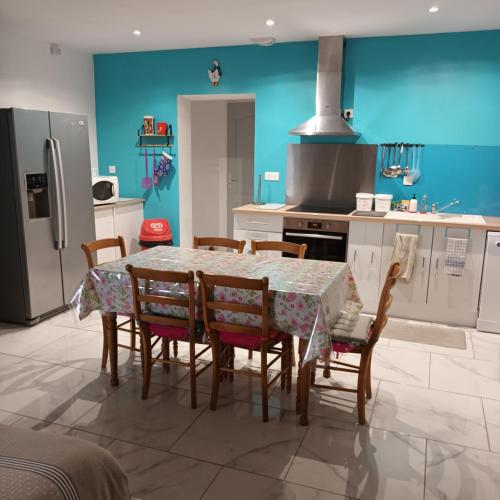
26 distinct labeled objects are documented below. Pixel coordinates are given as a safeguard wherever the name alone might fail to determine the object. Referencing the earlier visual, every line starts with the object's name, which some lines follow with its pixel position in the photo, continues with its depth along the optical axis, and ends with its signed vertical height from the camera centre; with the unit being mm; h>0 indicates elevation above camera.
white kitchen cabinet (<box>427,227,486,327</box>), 4113 -1036
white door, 6551 +54
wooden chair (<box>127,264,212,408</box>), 2639 -895
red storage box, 5555 -849
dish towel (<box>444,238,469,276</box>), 4117 -782
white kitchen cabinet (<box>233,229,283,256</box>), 4715 -739
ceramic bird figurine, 5230 +883
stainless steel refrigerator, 3896 -431
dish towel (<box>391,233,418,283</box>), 4215 -777
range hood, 4594 +620
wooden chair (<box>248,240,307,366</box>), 3408 -606
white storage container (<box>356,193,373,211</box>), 4699 -389
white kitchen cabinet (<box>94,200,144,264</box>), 5152 -723
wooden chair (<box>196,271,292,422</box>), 2496 -883
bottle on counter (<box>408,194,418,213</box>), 4636 -424
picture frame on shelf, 5598 +356
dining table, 2514 -722
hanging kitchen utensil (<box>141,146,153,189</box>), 5805 -287
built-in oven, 4465 -692
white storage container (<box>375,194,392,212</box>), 4677 -396
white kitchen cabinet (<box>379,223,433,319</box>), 4242 -997
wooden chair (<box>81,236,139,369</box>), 3186 -620
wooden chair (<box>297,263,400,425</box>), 2570 -958
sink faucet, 4652 -415
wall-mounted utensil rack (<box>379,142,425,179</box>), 4711 +7
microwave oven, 5215 -340
